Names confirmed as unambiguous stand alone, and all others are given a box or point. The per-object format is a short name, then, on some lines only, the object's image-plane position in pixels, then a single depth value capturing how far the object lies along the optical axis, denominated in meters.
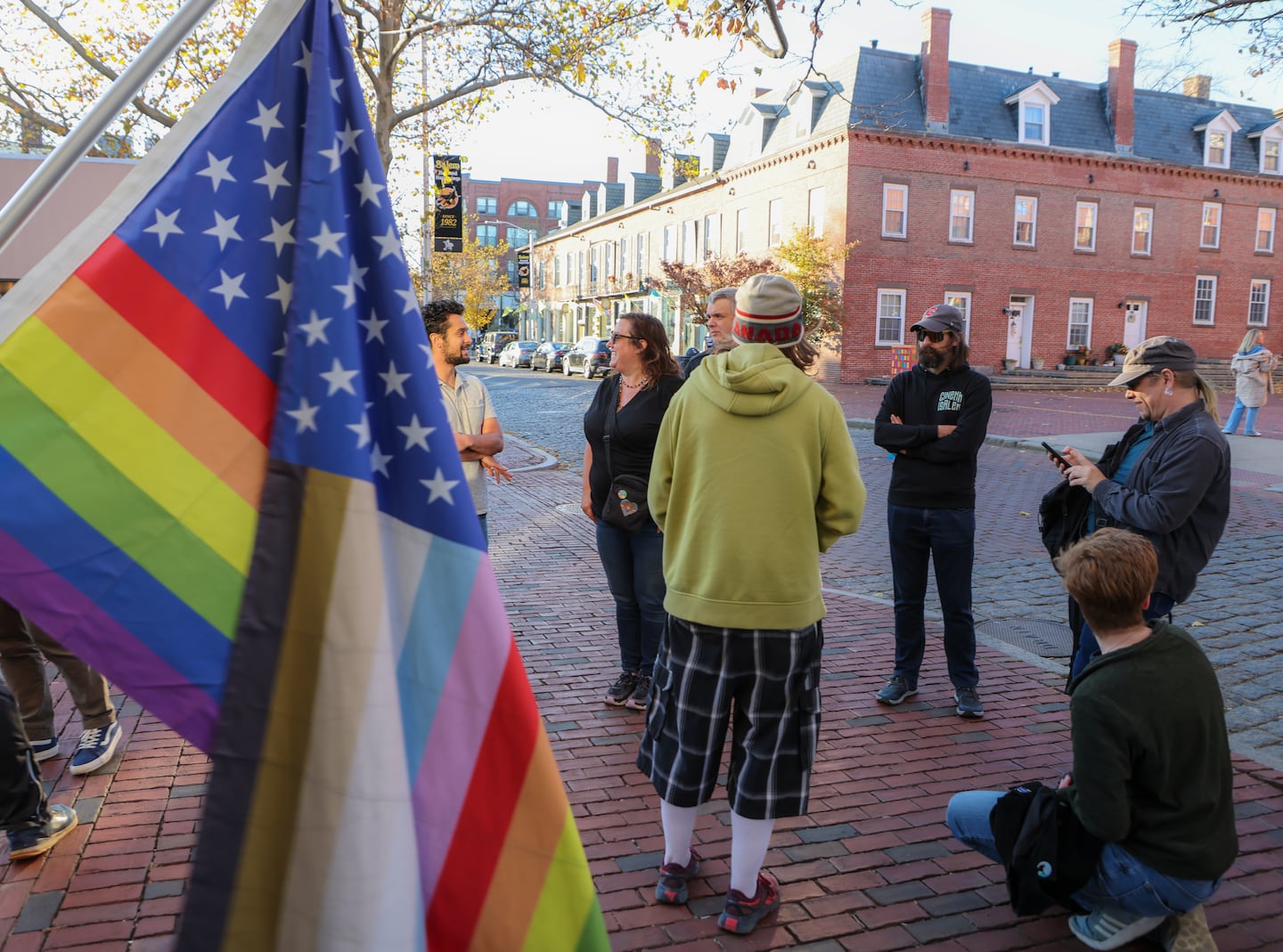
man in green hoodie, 2.98
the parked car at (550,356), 42.31
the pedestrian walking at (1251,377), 15.31
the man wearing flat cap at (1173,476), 3.61
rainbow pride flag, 1.50
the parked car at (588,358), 35.75
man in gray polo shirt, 4.88
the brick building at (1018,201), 31.70
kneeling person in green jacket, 2.74
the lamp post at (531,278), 63.49
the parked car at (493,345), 55.41
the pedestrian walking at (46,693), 4.01
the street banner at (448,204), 15.24
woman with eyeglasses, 4.71
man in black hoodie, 4.83
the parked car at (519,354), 47.19
